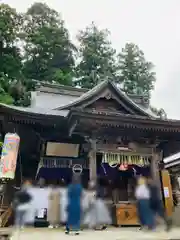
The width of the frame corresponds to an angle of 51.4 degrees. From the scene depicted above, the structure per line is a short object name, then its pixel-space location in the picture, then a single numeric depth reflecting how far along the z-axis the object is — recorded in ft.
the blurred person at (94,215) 20.84
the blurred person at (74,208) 17.15
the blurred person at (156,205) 19.49
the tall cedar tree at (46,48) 85.27
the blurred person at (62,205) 22.88
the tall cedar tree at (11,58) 71.75
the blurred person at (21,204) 18.79
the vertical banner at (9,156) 21.32
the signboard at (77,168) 27.62
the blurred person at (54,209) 22.88
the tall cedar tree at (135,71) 97.98
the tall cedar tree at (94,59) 93.66
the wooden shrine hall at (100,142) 23.34
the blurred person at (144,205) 18.71
